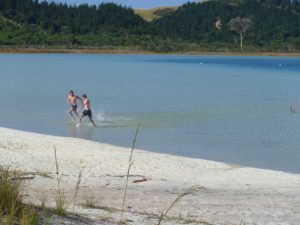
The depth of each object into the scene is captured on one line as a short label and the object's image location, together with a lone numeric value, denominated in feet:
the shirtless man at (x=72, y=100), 118.96
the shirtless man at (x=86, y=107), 113.40
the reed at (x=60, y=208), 30.70
